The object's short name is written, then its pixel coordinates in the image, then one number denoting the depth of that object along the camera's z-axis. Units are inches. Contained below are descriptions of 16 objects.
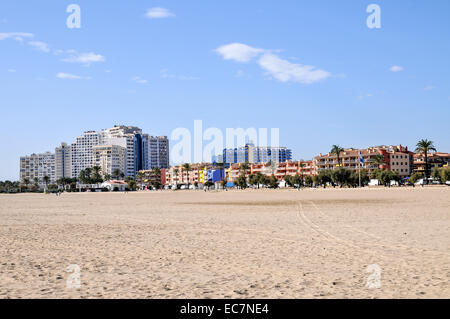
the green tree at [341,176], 4685.0
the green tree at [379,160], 5910.4
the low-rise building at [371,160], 6112.2
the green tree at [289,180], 6124.0
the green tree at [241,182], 6815.0
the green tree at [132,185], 7701.8
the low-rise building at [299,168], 7327.8
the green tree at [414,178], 5103.3
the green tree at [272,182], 6210.6
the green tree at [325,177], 5017.5
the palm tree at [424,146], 4708.4
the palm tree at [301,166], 7463.6
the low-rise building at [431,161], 6358.3
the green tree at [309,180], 5723.4
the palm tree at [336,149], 5856.3
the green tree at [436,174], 4473.9
